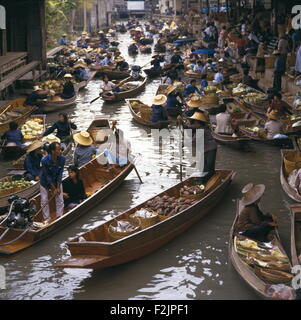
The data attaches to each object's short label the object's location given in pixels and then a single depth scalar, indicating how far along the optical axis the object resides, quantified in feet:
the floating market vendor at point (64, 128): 49.45
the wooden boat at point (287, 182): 38.37
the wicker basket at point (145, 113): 63.21
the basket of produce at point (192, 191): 38.52
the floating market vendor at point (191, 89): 68.59
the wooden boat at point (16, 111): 56.03
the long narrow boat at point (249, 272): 27.04
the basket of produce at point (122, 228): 32.55
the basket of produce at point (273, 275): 27.61
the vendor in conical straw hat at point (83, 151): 44.52
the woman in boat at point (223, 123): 52.37
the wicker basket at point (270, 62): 73.41
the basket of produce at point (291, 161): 42.34
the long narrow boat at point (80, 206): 33.86
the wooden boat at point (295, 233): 29.53
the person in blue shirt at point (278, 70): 62.80
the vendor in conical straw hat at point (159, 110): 59.00
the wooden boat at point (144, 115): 60.59
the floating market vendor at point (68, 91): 72.33
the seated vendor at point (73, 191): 37.86
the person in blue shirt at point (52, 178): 35.76
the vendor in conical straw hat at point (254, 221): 32.42
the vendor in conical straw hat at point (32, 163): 41.29
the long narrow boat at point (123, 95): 74.90
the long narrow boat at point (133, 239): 30.27
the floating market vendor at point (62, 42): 133.82
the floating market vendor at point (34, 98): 64.44
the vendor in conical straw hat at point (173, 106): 63.41
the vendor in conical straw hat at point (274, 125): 50.72
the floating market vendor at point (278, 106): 52.47
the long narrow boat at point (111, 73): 94.72
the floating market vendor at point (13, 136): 49.14
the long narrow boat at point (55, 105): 68.49
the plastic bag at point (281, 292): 26.02
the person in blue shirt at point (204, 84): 73.55
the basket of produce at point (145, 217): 34.27
